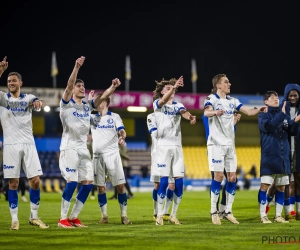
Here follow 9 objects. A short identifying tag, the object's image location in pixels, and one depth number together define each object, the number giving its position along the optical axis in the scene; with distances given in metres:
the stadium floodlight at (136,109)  43.66
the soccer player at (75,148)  11.24
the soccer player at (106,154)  12.21
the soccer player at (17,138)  10.95
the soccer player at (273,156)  11.95
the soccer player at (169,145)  12.02
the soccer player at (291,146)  12.66
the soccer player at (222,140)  11.78
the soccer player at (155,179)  12.53
